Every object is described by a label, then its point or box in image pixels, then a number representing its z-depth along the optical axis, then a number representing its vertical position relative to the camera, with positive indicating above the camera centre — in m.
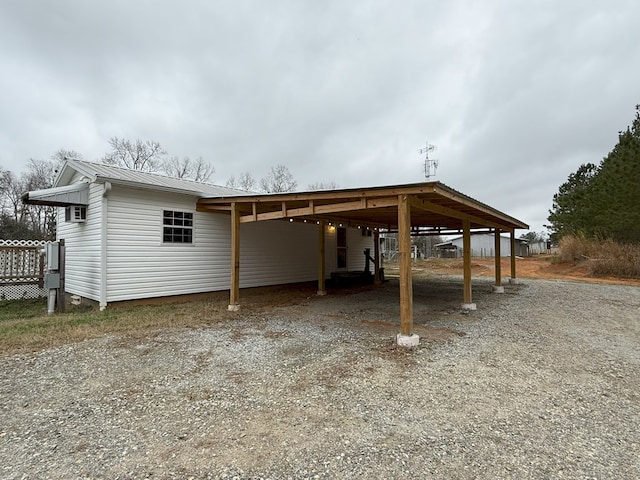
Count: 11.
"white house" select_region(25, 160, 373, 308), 6.86 +0.35
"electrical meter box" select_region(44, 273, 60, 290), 7.05 -0.63
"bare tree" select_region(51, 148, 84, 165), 24.00 +7.34
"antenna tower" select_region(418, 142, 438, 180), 12.82 +3.43
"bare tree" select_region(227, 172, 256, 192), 32.03 +7.01
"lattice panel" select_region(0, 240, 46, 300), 8.59 -0.47
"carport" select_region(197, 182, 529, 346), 4.73 +0.83
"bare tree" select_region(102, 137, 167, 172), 25.38 +7.97
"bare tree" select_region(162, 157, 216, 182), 28.19 +7.50
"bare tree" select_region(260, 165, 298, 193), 33.28 +7.38
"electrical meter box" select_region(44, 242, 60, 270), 7.26 -0.06
